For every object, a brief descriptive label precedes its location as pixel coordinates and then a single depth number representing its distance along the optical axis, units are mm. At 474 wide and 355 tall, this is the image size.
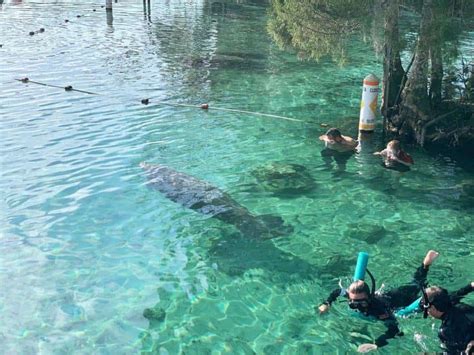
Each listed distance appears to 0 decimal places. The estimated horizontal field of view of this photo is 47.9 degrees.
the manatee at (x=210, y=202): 10062
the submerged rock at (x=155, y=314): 7629
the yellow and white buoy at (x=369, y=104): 14312
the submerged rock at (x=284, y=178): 11922
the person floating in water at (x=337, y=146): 14005
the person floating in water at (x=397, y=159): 13117
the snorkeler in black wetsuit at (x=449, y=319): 6266
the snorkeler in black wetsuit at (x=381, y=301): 6816
